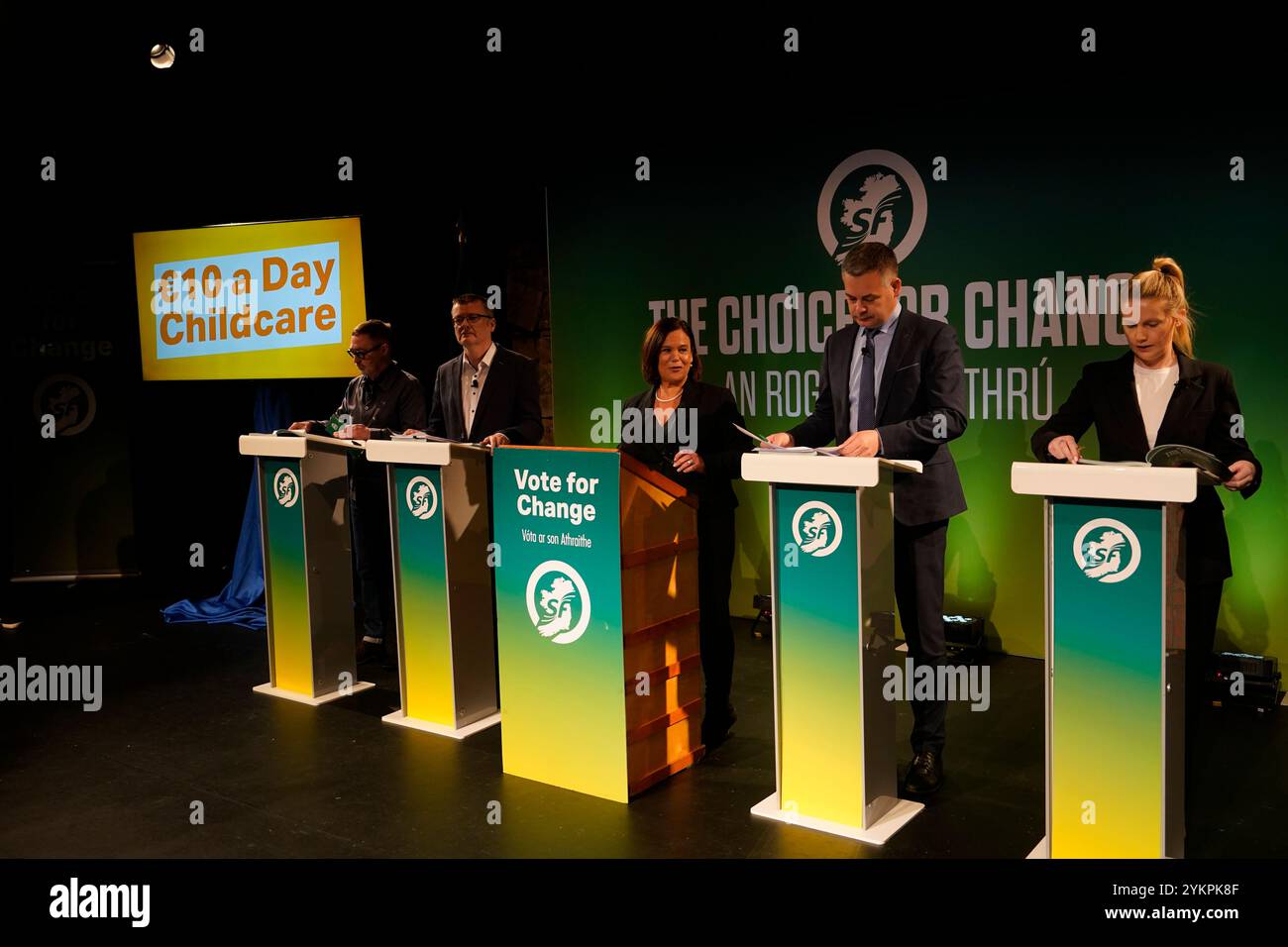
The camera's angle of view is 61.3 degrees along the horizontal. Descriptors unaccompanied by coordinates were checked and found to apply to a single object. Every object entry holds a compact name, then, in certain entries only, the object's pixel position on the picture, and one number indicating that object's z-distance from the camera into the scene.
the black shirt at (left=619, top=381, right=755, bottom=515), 3.80
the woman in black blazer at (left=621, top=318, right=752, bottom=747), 3.82
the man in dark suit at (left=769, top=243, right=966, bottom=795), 3.29
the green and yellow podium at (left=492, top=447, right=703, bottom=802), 3.46
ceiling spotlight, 5.55
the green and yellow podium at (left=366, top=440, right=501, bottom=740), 4.16
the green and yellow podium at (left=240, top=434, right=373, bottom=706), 4.69
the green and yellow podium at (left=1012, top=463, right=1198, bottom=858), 2.59
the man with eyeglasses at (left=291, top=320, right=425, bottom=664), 5.17
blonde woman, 3.23
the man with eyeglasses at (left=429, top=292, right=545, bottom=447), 4.61
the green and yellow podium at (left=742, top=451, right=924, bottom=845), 3.06
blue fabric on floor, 6.32
